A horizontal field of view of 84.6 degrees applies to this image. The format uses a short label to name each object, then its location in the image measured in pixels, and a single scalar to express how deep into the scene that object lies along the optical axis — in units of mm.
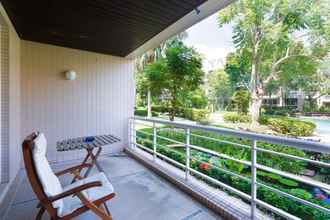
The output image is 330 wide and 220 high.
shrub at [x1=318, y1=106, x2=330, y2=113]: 13210
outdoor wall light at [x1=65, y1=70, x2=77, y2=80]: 3584
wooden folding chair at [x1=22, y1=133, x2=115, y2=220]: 1337
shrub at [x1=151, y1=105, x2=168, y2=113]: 14405
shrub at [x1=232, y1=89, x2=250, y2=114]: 13867
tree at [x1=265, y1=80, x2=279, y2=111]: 13695
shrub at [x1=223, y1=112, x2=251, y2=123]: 12820
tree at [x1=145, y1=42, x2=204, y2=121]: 6398
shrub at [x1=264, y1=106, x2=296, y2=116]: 14212
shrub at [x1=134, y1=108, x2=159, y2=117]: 14755
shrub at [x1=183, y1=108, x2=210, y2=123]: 13727
